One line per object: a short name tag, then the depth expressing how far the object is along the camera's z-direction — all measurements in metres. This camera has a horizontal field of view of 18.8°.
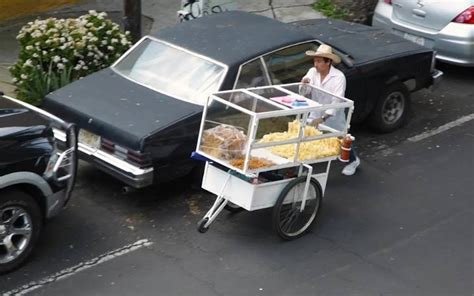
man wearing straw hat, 13.44
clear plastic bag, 11.60
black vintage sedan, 12.69
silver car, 18.28
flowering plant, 16.29
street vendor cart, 11.60
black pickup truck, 10.84
